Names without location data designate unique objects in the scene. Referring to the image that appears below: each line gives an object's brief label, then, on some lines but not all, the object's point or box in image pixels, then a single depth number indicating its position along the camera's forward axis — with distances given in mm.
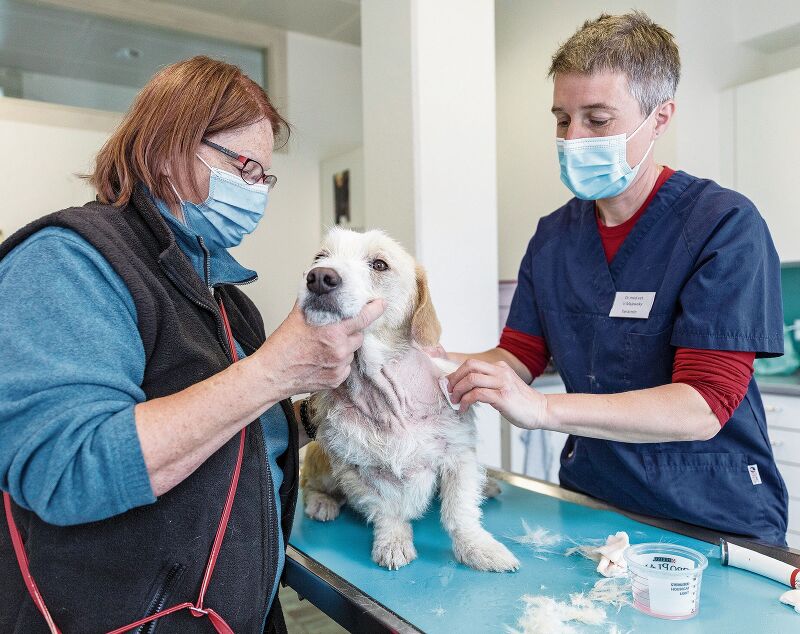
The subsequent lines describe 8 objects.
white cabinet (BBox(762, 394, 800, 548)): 2848
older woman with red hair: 750
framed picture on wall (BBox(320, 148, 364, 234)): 4262
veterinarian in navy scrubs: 1187
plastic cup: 925
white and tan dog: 1234
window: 3674
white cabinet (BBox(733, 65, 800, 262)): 3195
